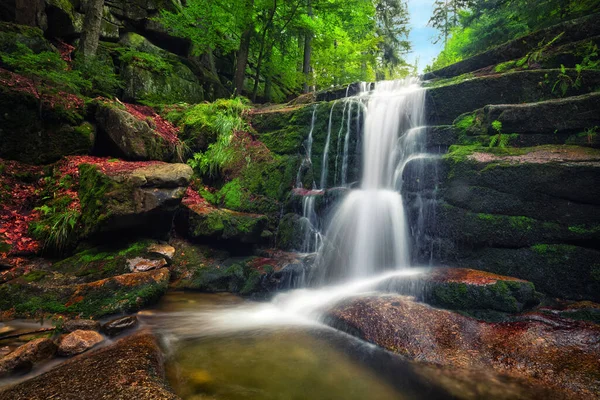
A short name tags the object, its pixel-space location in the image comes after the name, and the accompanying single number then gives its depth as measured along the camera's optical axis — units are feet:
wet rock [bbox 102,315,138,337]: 12.60
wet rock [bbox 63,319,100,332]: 12.56
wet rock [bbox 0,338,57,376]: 9.27
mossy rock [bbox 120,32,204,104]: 32.09
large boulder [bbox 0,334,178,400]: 7.85
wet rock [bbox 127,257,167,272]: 18.19
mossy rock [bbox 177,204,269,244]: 22.88
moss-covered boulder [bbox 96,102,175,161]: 23.38
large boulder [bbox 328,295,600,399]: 9.64
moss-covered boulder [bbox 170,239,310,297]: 19.99
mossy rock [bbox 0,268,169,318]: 13.98
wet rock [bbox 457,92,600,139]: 16.44
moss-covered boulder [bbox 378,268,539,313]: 13.07
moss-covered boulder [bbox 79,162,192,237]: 18.39
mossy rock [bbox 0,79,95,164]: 20.08
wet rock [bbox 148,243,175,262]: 19.72
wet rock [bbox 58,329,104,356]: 10.78
